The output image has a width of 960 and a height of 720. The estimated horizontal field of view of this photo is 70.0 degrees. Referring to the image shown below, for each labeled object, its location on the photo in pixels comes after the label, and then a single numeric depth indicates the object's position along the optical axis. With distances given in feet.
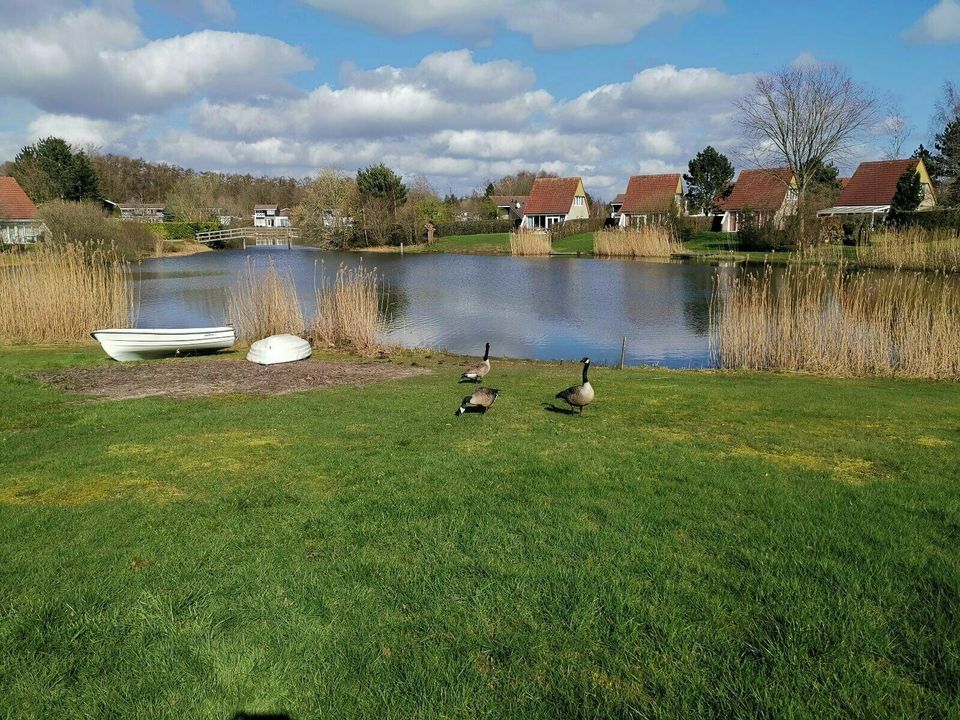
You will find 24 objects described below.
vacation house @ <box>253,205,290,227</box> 420.77
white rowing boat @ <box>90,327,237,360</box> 51.78
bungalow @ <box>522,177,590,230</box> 299.38
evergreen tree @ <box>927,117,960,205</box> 154.32
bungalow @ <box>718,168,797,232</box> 205.77
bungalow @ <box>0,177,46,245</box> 181.88
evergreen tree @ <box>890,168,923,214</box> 171.01
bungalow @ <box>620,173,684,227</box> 252.21
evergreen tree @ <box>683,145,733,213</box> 246.47
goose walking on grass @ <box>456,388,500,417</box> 30.94
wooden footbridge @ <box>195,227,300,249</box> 256.73
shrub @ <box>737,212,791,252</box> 164.86
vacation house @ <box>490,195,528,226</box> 352.05
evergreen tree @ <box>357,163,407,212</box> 240.53
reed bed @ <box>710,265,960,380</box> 48.65
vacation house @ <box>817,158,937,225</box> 199.21
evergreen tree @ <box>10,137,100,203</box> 212.23
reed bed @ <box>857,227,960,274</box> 92.03
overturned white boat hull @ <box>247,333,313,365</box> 49.88
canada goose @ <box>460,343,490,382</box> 41.91
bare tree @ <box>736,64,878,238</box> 181.57
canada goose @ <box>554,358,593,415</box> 30.81
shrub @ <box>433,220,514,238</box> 269.03
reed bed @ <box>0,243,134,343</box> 60.34
